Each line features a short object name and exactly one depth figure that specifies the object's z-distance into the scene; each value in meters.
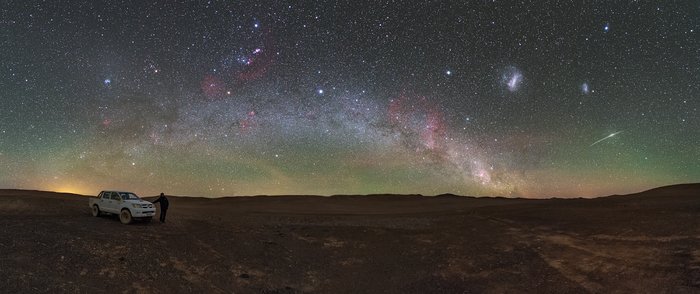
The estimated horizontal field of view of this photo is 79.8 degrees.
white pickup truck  23.48
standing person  25.23
